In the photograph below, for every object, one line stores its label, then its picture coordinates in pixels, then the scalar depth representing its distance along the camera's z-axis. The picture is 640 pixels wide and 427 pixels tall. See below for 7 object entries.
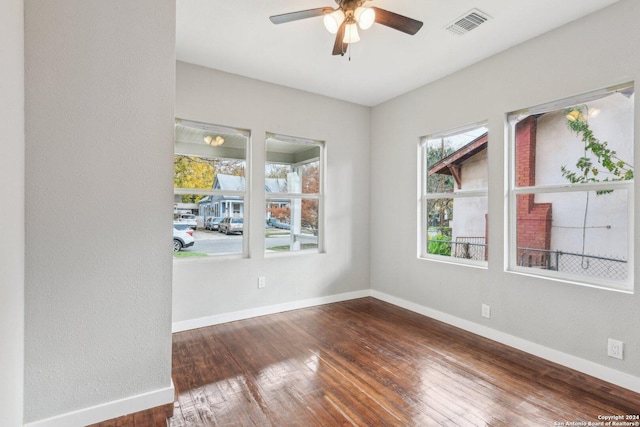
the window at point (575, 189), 2.45
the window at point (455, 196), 3.44
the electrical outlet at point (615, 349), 2.35
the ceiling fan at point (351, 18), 2.06
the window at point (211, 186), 3.50
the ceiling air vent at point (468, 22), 2.51
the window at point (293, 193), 4.02
